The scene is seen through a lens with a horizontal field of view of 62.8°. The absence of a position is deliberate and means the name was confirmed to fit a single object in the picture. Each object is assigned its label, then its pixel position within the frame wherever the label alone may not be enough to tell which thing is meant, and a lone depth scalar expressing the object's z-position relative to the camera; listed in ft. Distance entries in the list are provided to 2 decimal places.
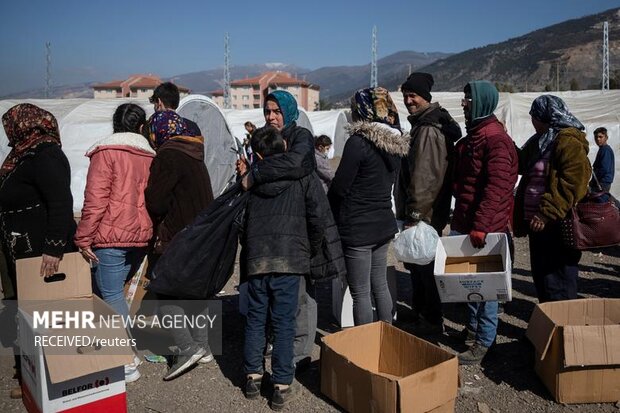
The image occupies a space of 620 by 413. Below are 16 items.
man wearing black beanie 12.62
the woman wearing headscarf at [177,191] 11.20
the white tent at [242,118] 44.67
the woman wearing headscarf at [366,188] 11.07
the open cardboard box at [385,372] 8.86
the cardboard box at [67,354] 8.53
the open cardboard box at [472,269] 10.71
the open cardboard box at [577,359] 9.93
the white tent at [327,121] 64.28
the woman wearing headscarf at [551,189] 11.68
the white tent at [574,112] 34.71
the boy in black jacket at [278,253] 10.03
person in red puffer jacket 11.43
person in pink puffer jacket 10.77
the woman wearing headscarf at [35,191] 10.69
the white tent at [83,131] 33.86
